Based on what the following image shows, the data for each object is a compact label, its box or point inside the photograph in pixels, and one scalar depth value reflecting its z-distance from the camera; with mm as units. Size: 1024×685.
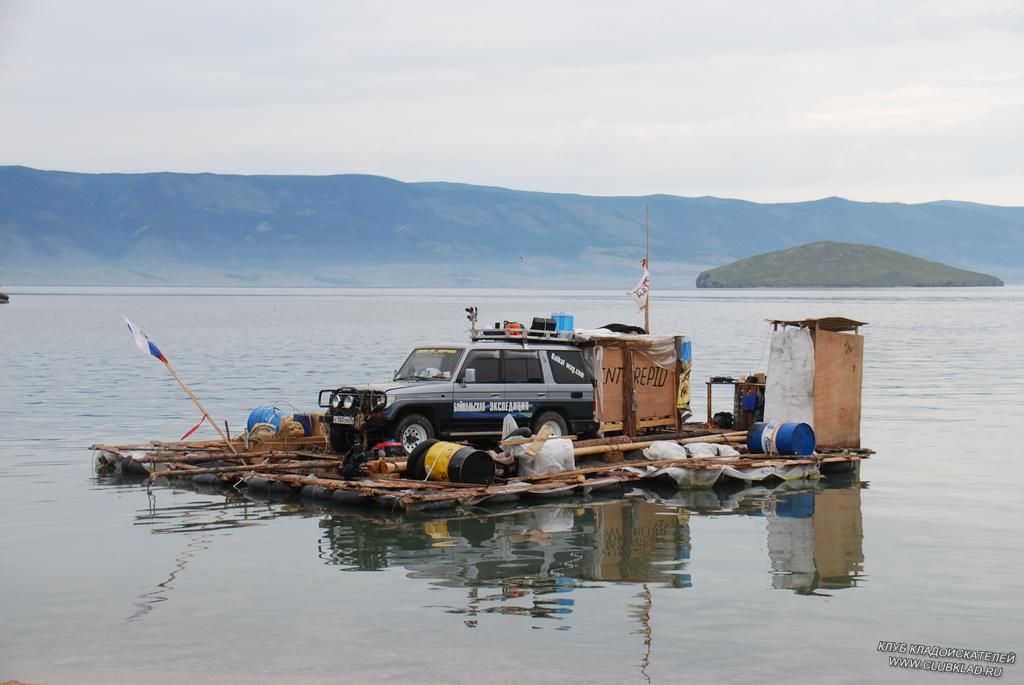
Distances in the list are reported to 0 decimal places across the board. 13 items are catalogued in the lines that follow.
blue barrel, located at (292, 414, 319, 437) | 25172
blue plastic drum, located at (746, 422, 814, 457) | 24297
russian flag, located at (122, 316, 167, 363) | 22983
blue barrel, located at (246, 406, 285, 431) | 25047
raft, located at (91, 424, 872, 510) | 20000
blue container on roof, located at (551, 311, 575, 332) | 26062
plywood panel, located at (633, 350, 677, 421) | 25812
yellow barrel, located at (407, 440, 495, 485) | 20406
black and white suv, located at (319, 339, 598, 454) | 22062
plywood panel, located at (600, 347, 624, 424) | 25125
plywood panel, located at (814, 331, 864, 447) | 25062
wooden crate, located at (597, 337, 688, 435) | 25234
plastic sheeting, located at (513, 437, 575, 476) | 21672
